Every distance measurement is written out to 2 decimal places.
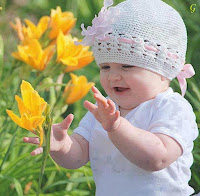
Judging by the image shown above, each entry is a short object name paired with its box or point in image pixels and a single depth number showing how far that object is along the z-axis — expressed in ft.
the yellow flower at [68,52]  10.93
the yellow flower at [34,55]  11.05
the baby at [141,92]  9.71
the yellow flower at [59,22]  11.42
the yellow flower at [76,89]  11.20
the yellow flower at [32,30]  11.35
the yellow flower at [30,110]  9.50
